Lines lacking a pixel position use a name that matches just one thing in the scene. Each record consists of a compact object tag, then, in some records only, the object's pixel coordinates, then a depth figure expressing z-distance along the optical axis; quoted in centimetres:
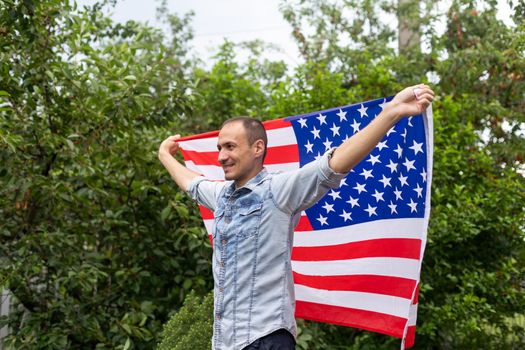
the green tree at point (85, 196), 568
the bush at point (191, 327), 476
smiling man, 293
